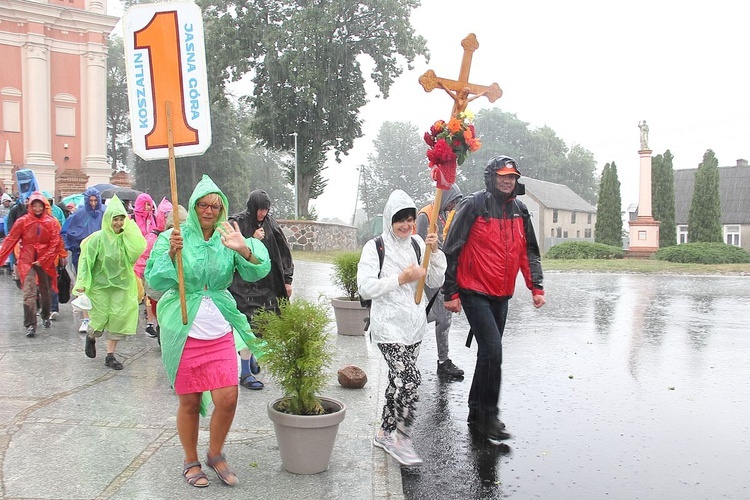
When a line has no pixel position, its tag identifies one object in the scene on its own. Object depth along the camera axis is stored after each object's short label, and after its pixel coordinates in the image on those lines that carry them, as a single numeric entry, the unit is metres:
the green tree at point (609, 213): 41.19
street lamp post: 34.97
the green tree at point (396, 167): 82.62
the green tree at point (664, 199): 40.16
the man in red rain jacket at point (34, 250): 9.05
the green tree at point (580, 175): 83.19
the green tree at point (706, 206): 36.91
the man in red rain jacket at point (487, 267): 5.49
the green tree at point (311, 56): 33.00
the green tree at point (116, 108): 57.47
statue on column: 34.28
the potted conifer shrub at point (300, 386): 4.39
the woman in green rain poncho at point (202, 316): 4.21
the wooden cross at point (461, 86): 4.92
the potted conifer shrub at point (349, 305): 9.34
